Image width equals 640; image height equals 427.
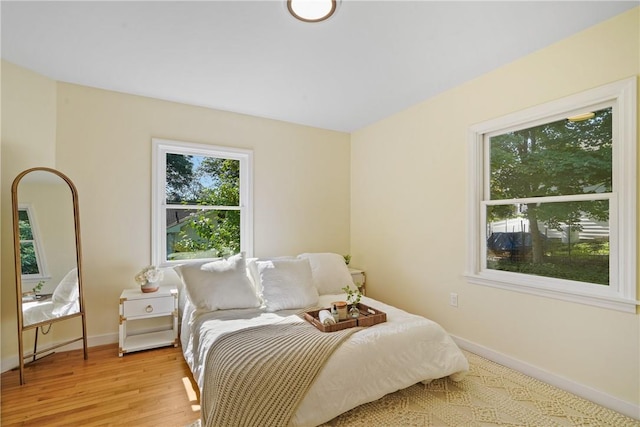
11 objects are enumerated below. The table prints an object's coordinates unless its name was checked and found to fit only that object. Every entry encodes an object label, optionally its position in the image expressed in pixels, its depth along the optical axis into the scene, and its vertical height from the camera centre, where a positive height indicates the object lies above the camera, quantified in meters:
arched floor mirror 2.43 -0.36
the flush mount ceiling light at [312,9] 1.79 +1.25
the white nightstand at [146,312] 2.75 -0.93
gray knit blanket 1.56 -0.89
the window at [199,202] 3.26 +0.13
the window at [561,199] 1.94 +0.12
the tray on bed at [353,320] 2.15 -0.79
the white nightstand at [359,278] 3.89 -0.83
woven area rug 1.84 -1.26
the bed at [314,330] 1.75 -0.83
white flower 2.88 -0.60
